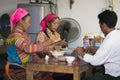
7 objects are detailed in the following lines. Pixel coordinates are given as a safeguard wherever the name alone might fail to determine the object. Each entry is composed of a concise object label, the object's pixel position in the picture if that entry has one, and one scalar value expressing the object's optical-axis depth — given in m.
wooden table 2.72
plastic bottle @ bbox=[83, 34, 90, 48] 3.65
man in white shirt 2.74
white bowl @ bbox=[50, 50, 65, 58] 3.04
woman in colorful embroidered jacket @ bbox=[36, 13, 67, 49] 3.77
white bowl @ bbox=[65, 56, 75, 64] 2.80
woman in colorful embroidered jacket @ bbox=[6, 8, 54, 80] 3.07
